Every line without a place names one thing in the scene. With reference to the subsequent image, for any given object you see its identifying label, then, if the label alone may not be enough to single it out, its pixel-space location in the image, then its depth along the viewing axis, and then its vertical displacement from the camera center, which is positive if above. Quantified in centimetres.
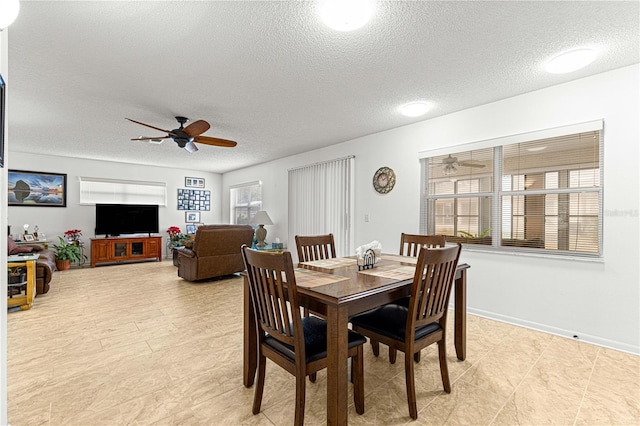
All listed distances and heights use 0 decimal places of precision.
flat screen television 662 -21
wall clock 425 +48
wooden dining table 146 -48
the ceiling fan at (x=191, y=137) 348 +93
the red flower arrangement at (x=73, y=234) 634 -53
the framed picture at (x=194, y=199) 791 +31
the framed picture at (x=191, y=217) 803 -18
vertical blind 491 +20
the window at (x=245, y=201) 734 +25
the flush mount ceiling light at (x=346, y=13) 174 +120
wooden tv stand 640 -89
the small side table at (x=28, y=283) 354 -91
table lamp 629 -25
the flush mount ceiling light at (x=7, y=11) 98 +66
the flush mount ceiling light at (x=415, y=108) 330 +118
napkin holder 220 -36
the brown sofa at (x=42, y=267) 402 -81
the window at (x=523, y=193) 273 +21
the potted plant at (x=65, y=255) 587 -91
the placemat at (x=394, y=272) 193 -41
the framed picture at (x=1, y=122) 128 +37
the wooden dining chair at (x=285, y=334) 147 -69
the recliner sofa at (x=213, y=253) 482 -72
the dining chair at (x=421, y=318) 166 -68
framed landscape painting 588 +41
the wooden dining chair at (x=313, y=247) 271 -34
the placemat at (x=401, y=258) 253 -41
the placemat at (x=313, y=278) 176 -42
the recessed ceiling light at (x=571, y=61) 229 +123
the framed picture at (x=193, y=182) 799 +77
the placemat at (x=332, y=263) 232 -42
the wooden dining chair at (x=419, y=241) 272 -27
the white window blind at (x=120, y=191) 669 +43
